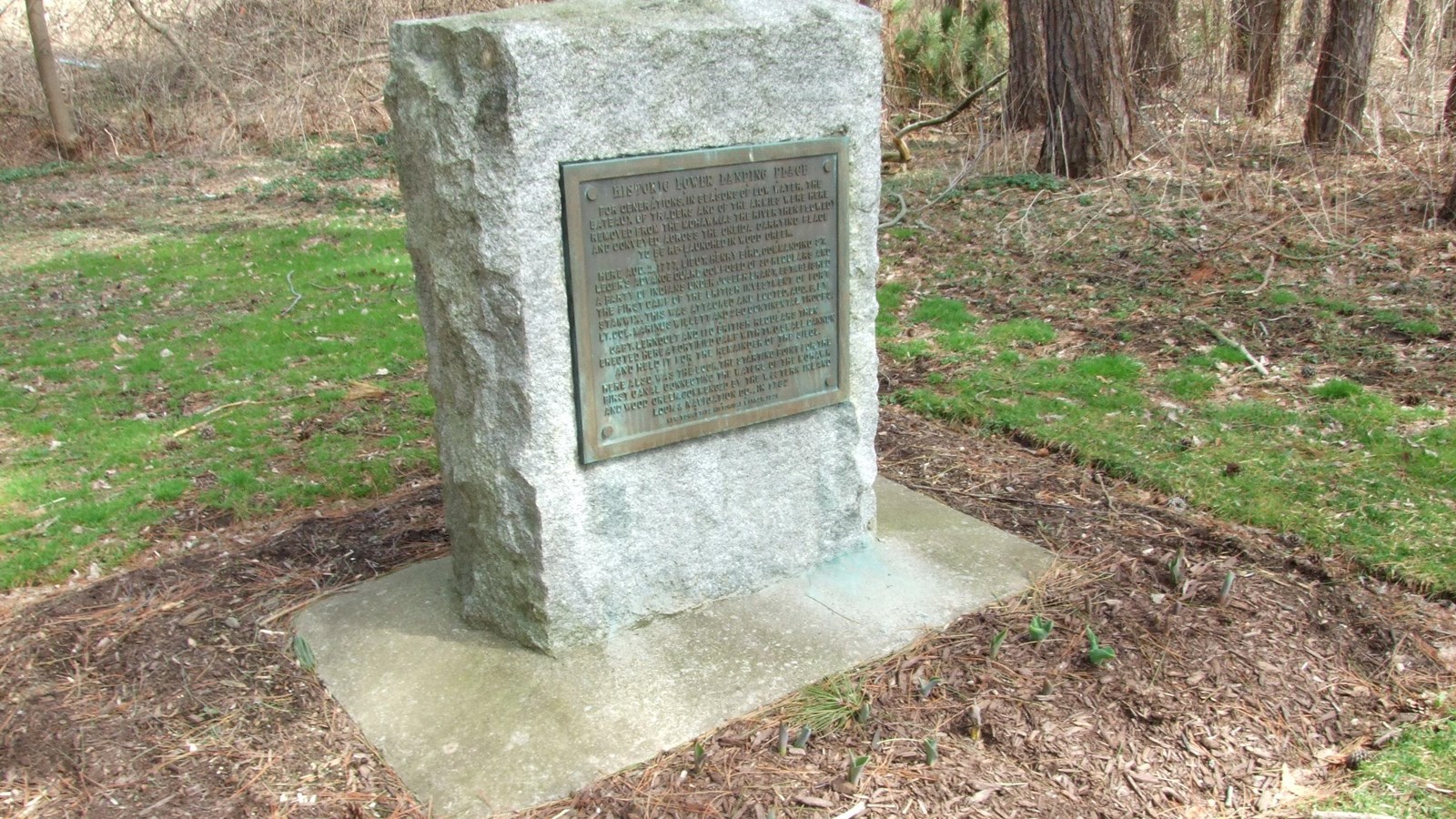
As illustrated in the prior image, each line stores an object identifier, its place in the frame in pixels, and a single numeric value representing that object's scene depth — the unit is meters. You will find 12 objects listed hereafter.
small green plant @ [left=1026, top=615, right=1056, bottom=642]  3.74
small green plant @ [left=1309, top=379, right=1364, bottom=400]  5.88
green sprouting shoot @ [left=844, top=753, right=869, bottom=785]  3.12
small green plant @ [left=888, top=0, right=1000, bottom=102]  15.40
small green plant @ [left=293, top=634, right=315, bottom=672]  3.66
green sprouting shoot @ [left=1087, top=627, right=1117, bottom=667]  3.59
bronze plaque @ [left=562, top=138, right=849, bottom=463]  3.39
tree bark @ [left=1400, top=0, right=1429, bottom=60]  10.81
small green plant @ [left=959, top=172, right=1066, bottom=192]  10.21
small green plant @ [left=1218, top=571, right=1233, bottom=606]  3.98
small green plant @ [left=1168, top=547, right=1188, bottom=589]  4.11
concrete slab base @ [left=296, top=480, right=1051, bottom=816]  3.22
